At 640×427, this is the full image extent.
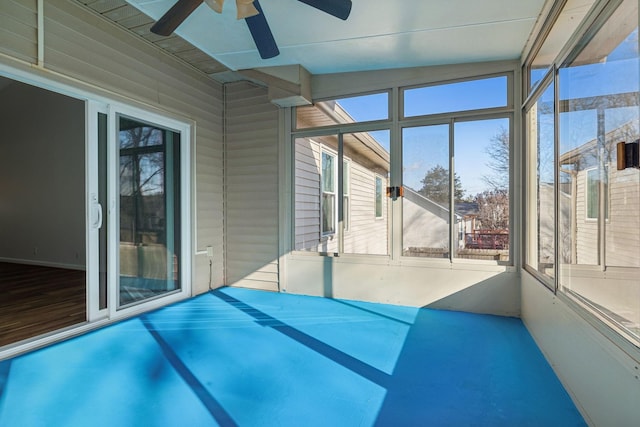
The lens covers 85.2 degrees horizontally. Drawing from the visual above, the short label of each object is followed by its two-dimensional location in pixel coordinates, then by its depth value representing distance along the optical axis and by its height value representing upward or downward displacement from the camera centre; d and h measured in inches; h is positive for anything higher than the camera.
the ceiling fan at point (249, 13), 86.7 +53.9
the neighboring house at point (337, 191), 169.2 +10.9
